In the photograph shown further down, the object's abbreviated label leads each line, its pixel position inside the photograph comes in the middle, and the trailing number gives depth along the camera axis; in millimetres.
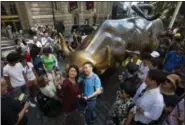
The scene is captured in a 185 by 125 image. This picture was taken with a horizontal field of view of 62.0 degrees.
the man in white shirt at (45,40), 6996
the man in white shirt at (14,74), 3359
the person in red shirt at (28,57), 5293
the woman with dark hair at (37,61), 4820
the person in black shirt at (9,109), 2094
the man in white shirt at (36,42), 6389
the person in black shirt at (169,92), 2311
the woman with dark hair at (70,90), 2721
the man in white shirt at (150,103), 2090
